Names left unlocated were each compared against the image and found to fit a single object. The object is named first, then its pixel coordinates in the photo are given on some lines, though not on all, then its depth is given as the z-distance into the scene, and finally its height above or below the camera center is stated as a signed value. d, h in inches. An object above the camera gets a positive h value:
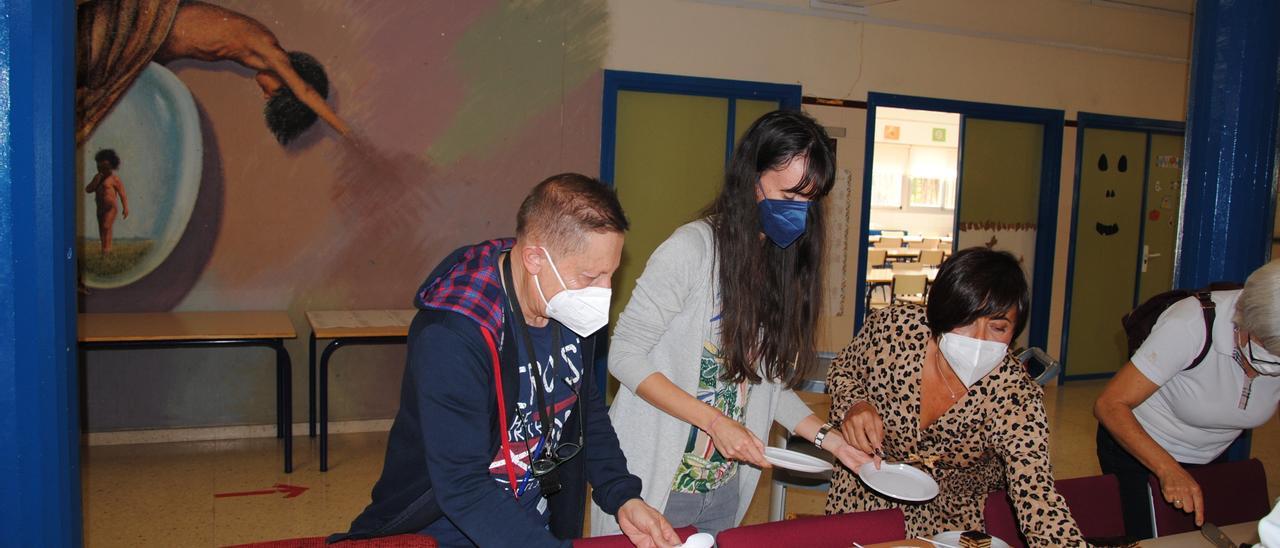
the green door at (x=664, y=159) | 227.1 +11.6
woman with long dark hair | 77.0 -11.3
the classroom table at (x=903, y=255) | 369.1 -19.0
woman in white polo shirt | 86.0 -18.2
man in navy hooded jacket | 55.9 -13.6
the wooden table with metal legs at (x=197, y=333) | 158.9 -28.4
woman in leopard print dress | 76.1 -18.4
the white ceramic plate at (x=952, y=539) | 76.2 -29.3
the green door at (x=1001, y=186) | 271.3 +9.1
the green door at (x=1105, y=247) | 283.6 -9.5
